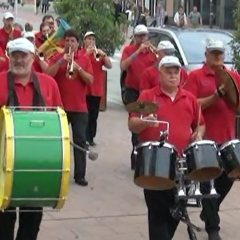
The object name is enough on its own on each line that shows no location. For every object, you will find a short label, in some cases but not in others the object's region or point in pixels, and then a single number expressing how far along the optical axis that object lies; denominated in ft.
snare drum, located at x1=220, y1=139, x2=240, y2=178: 24.46
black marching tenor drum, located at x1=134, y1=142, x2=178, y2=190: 23.03
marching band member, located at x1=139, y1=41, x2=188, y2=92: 36.07
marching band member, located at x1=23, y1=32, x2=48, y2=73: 38.67
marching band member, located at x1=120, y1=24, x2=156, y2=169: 45.46
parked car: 58.67
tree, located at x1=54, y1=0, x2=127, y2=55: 64.56
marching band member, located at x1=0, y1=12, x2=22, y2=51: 55.58
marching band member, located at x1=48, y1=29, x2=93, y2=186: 38.07
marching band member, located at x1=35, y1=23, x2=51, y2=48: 49.63
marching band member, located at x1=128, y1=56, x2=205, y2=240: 24.83
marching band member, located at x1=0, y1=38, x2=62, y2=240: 23.53
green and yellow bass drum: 20.93
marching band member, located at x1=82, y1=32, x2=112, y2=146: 48.61
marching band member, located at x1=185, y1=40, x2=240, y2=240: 29.18
